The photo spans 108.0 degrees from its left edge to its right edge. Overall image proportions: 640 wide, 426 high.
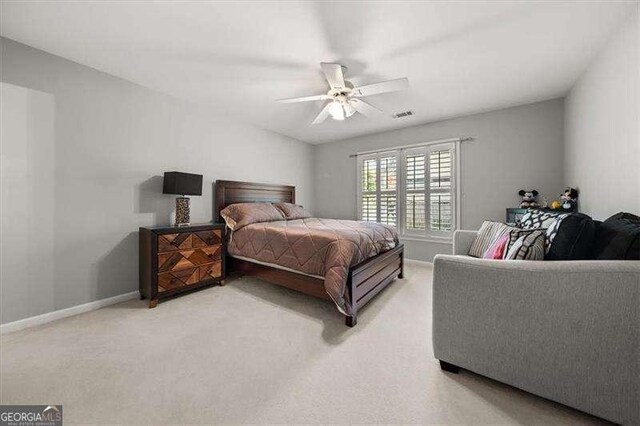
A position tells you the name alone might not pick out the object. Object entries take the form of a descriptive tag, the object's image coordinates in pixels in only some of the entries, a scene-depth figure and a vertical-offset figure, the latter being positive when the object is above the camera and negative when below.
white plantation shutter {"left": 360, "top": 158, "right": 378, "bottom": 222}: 4.61 +0.48
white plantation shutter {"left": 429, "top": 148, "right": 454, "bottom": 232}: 3.86 +0.40
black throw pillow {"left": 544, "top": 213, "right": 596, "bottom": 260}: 1.30 -0.15
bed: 2.11 -0.59
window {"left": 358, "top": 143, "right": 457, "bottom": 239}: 3.88 +0.44
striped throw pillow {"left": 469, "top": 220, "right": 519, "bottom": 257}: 2.32 -0.24
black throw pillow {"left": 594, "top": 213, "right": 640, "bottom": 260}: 1.12 -0.13
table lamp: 2.71 +0.30
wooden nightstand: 2.43 -0.53
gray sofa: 1.03 -0.57
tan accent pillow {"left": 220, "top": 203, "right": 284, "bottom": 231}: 3.23 -0.01
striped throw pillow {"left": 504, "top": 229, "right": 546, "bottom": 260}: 1.36 -0.20
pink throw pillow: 1.65 -0.26
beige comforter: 2.06 -0.35
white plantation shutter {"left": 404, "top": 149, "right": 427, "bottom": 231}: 4.09 +0.44
